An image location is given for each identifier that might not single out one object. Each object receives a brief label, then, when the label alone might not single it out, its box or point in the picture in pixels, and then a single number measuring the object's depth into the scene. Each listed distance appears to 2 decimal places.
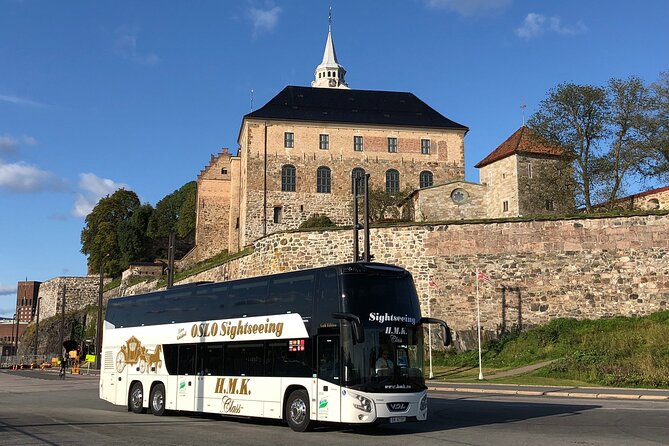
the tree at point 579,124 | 44.97
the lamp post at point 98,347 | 49.27
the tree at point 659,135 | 44.72
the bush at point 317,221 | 60.09
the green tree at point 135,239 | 87.75
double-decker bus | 13.25
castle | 63.38
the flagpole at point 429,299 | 34.89
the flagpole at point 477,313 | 31.25
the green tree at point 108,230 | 89.05
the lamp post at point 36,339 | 80.56
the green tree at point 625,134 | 45.00
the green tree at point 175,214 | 99.31
